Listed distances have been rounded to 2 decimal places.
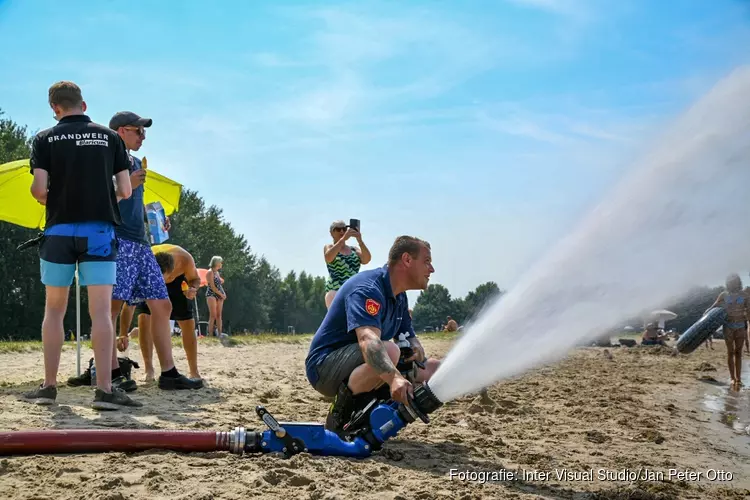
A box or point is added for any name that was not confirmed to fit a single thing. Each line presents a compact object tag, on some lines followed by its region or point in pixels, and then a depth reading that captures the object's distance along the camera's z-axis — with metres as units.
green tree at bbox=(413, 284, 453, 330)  80.00
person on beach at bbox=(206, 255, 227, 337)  18.94
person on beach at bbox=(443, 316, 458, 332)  31.34
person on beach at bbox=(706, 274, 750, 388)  13.04
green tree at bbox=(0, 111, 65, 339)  44.12
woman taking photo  9.44
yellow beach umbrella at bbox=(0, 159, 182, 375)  7.75
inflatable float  13.48
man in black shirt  5.70
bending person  8.06
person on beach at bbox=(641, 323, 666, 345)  25.44
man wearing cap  6.91
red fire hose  4.29
